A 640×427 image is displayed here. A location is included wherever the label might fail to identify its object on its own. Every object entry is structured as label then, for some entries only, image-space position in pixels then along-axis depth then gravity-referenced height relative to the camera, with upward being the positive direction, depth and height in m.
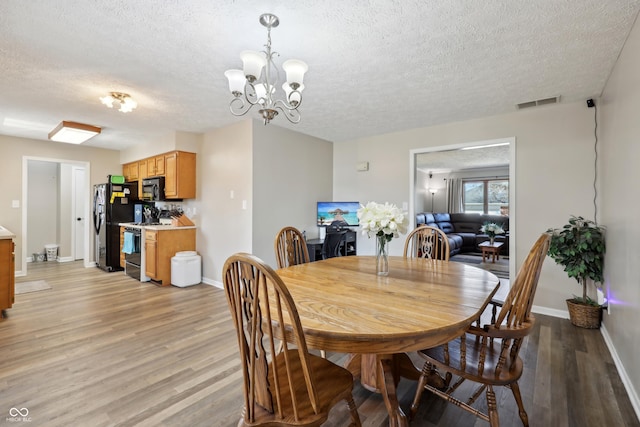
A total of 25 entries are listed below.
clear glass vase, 1.83 -0.27
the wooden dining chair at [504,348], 1.27 -0.61
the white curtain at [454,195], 8.89 +0.53
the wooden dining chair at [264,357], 0.91 -0.48
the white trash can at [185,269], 4.17 -0.82
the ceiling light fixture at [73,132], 3.91 +1.09
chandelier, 1.75 +0.86
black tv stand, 4.22 -0.52
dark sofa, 6.90 -0.38
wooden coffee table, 6.03 -0.72
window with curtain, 8.20 +0.49
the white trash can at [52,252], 6.02 -0.84
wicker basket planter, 2.75 -0.96
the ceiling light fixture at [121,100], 2.94 +1.11
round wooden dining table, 1.01 -0.39
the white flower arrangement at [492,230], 6.36 -0.37
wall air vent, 3.01 +1.16
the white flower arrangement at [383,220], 1.77 -0.05
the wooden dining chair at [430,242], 2.57 -0.26
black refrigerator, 5.19 -0.11
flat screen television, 4.67 -0.02
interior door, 6.29 -0.09
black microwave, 4.68 +0.37
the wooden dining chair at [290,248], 2.26 -0.29
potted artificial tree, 2.69 -0.42
